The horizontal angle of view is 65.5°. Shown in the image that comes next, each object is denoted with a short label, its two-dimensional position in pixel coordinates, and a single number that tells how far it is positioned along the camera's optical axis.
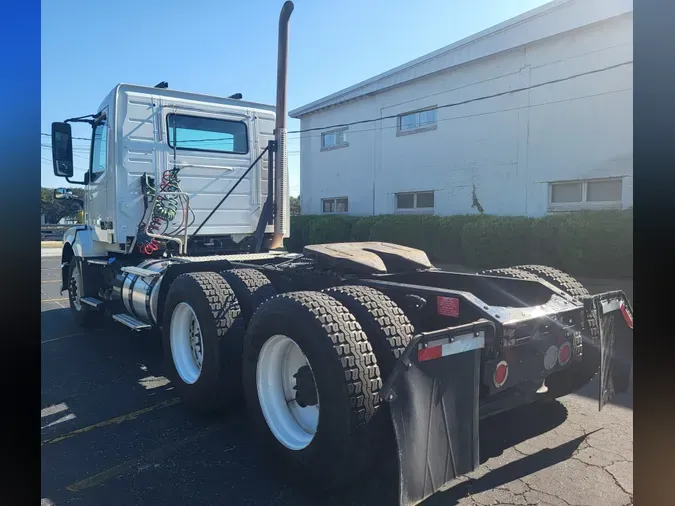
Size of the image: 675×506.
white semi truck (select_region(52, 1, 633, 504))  2.87
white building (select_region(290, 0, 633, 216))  11.87
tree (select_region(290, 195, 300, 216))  34.91
